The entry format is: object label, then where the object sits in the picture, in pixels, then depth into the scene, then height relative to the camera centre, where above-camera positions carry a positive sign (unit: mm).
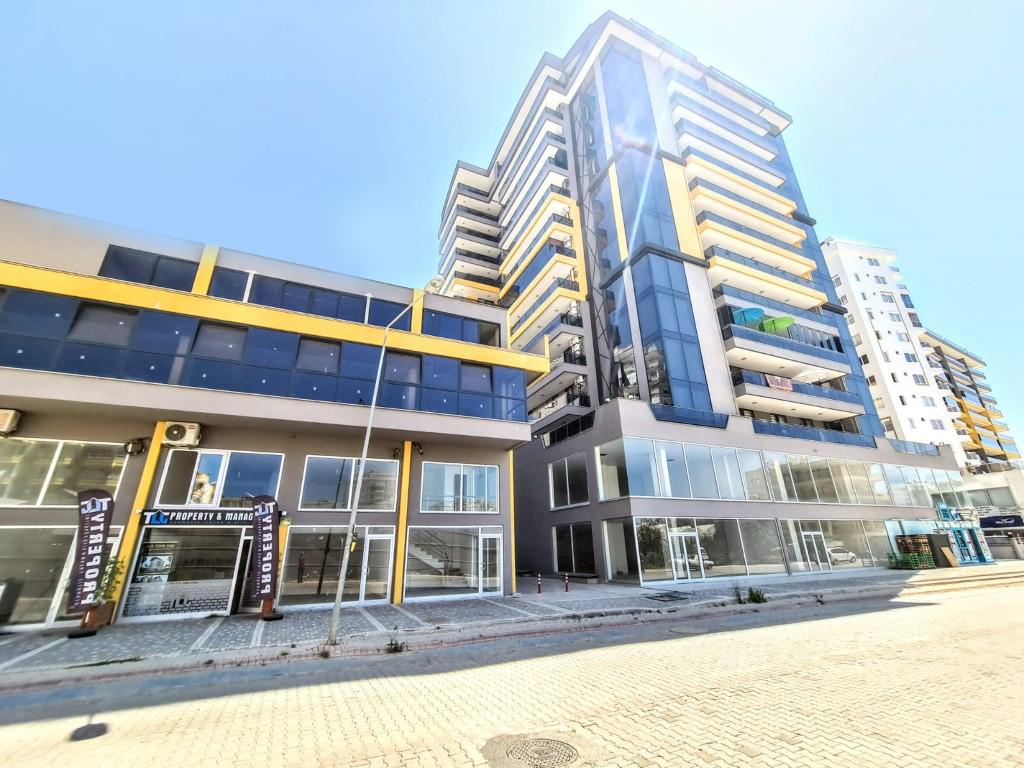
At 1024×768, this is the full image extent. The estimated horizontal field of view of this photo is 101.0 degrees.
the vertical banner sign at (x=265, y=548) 13320 +150
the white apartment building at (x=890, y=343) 50094 +23668
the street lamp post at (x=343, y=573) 10039 -526
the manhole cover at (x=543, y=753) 4684 -2225
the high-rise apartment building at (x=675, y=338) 23984 +14711
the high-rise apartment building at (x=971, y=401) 64875 +21804
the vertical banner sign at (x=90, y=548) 11727 +230
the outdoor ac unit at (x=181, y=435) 14461 +3848
